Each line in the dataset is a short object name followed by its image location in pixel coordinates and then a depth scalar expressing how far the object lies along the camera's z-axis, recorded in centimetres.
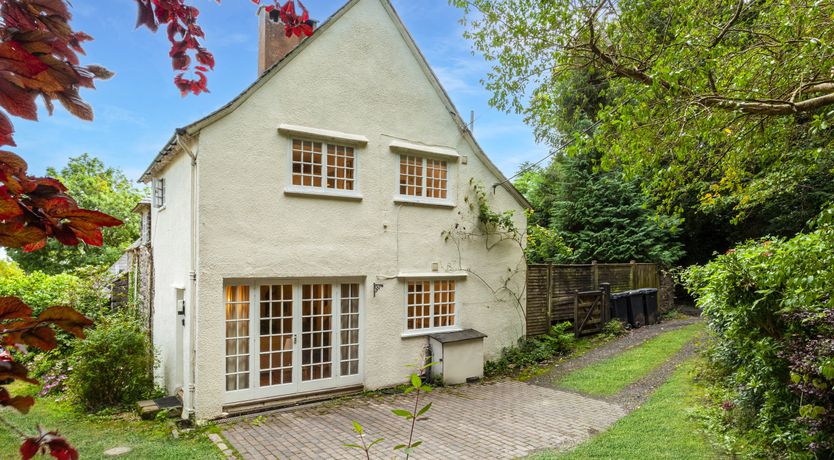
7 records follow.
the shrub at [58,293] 1201
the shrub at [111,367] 918
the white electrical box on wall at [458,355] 1073
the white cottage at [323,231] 879
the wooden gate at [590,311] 1438
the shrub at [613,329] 1470
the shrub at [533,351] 1203
